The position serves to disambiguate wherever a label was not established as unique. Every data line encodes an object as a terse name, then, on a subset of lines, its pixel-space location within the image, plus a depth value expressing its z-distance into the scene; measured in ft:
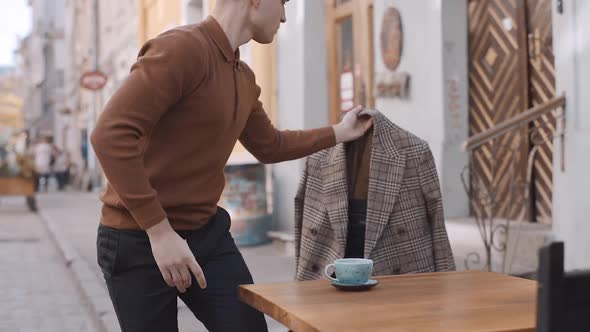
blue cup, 8.30
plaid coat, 10.28
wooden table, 6.80
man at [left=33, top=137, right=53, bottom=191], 96.73
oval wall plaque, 28.07
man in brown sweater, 7.75
